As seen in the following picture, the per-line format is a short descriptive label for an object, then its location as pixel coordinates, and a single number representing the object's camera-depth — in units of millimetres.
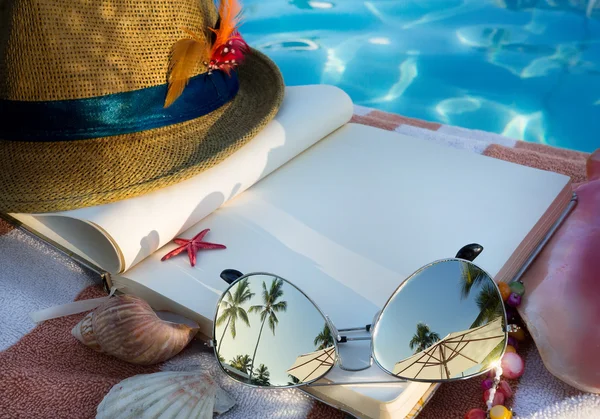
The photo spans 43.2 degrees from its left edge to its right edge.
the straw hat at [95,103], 417
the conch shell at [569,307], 355
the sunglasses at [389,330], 339
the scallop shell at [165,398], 345
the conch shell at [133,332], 369
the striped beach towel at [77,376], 361
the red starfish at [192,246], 418
